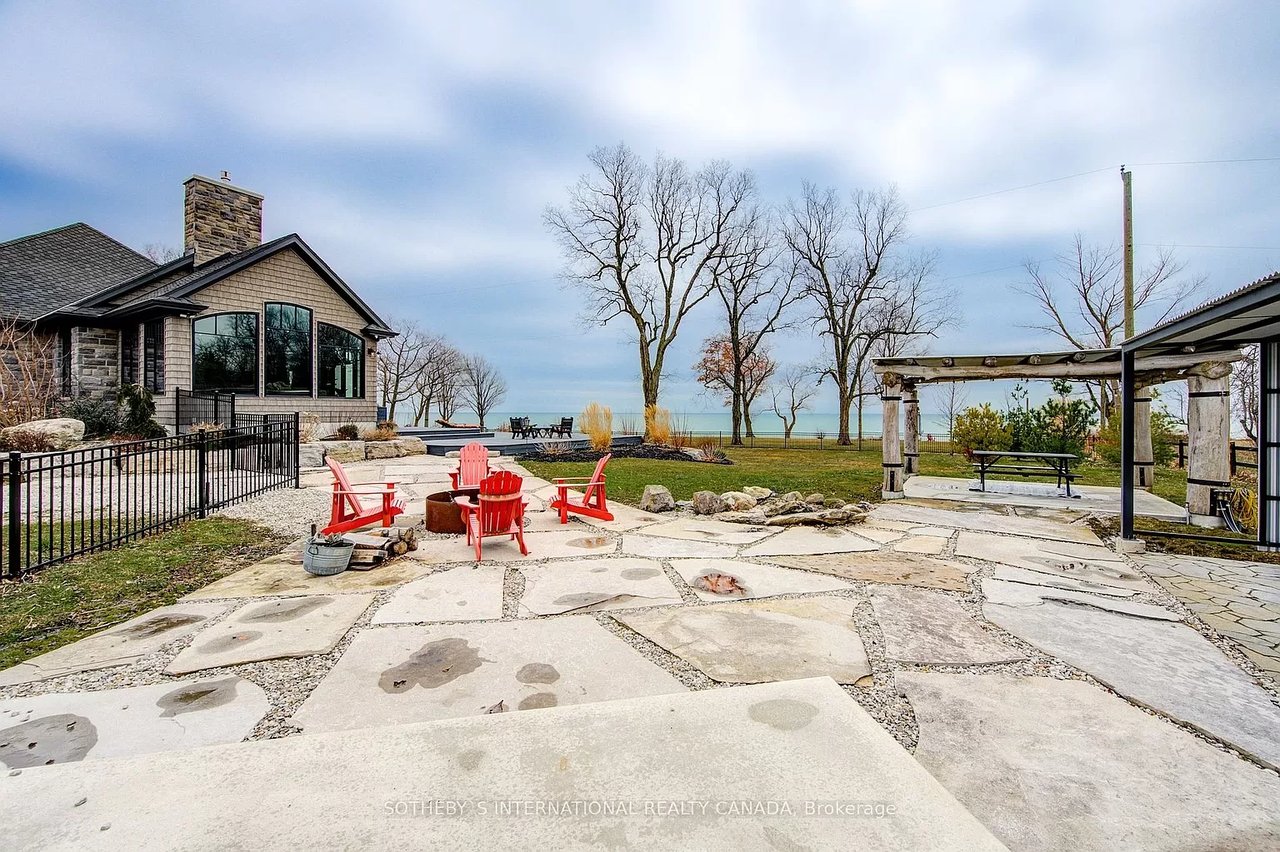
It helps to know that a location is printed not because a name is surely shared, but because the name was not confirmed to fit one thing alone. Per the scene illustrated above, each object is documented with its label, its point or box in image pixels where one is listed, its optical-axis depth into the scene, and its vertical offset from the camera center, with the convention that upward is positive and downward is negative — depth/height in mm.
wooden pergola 7121 +650
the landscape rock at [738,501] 7098 -1074
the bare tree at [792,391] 32219 +1975
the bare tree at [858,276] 24578 +7035
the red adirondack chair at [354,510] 5114 -911
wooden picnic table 8531 -781
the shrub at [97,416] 10617 +114
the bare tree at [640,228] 23703 +8966
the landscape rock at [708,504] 7121 -1100
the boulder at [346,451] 12320 -681
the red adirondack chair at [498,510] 4867 -827
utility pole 14039 +5045
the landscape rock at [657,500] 7266 -1081
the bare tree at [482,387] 34688 +2335
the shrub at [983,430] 13266 -177
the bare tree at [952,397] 25311 +1279
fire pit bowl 5703 -1028
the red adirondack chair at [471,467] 5949 -509
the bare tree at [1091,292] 19188 +5187
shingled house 12938 +2779
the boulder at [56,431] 8945 -159
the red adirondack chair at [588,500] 6102 -918
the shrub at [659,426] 18016 -118
